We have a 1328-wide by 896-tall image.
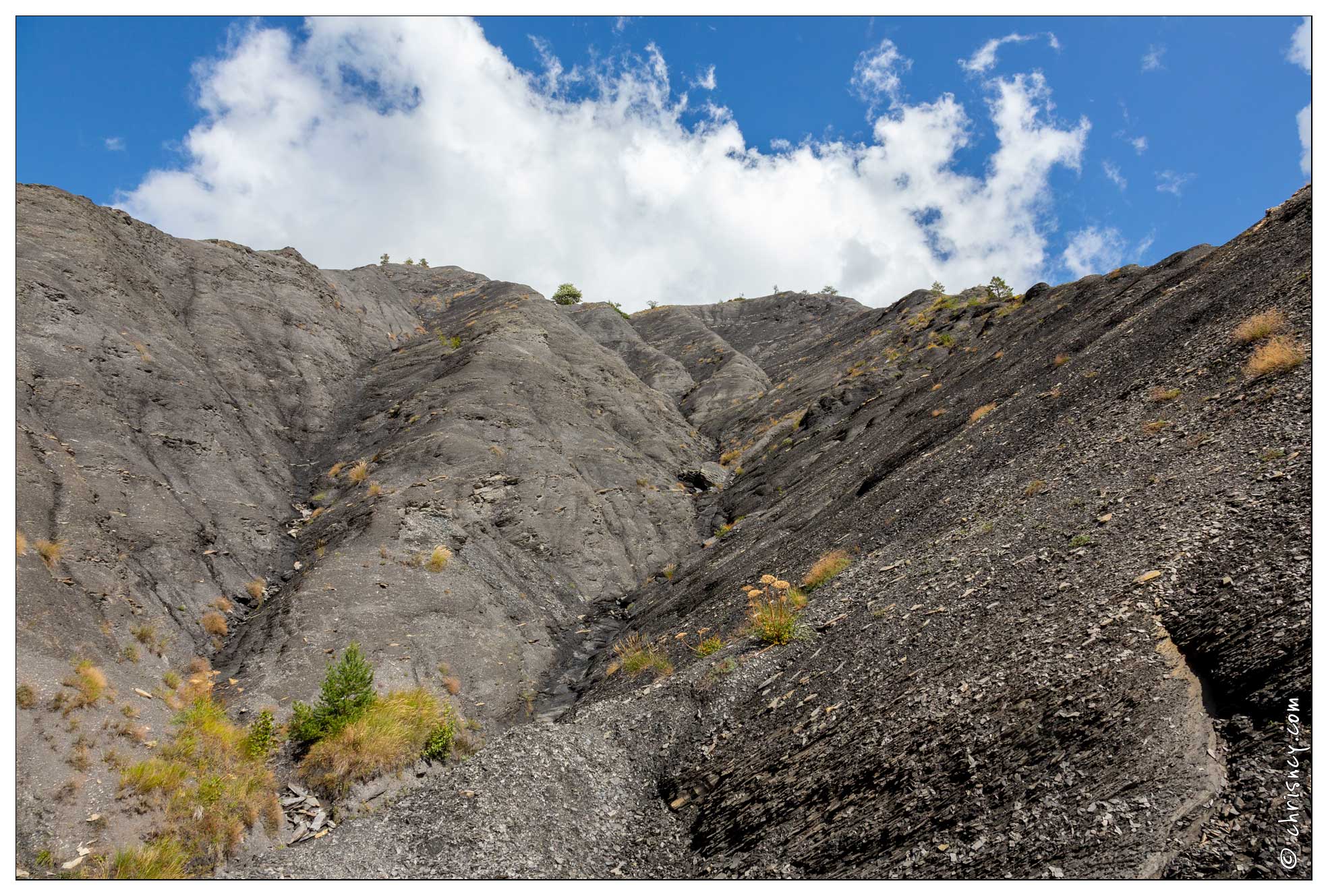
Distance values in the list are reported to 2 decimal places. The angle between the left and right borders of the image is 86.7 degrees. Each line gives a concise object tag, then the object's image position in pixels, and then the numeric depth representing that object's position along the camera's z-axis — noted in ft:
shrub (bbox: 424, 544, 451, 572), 83.92
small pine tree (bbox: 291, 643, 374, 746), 54.13
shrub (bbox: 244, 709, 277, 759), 52.31
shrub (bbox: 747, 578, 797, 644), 55.57
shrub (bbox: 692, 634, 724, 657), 59.72
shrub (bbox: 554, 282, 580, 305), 295.69
